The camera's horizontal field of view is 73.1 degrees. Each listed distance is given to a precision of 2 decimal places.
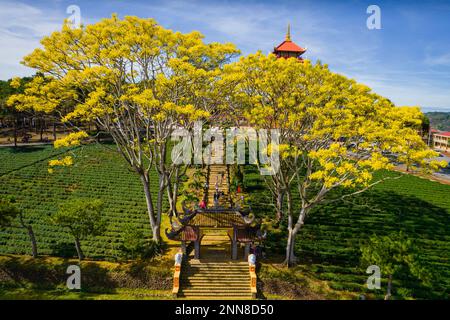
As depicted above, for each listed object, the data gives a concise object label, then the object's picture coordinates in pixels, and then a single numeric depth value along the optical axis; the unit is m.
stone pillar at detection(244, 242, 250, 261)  19.86
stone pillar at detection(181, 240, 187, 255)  19.84
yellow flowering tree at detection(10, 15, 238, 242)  17.89
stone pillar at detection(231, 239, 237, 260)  19.62
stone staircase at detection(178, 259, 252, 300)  17.64
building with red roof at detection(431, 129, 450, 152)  85.25
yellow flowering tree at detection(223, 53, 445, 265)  17.28
